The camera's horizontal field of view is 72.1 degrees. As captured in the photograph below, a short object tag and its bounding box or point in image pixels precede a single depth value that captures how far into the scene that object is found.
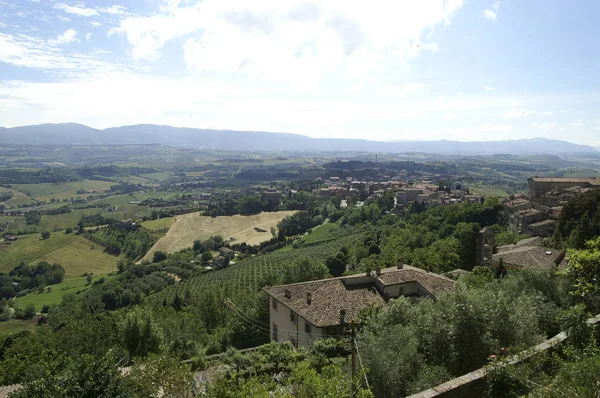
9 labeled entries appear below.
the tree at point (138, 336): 22.39
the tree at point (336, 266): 51.00
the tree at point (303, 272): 37.38
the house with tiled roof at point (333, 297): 22.62
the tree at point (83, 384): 9.59
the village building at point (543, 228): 53.97
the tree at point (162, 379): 10.35
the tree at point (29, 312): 72.04
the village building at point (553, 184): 78.36
